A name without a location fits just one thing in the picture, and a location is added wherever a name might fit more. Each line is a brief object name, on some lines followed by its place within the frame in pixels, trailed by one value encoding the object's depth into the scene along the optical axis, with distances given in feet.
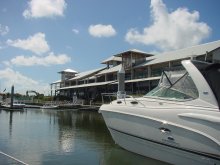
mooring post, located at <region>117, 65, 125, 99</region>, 42.82
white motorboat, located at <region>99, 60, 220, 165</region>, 18.10
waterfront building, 87.97
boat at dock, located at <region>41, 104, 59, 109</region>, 115.50
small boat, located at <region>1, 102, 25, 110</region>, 106.28
